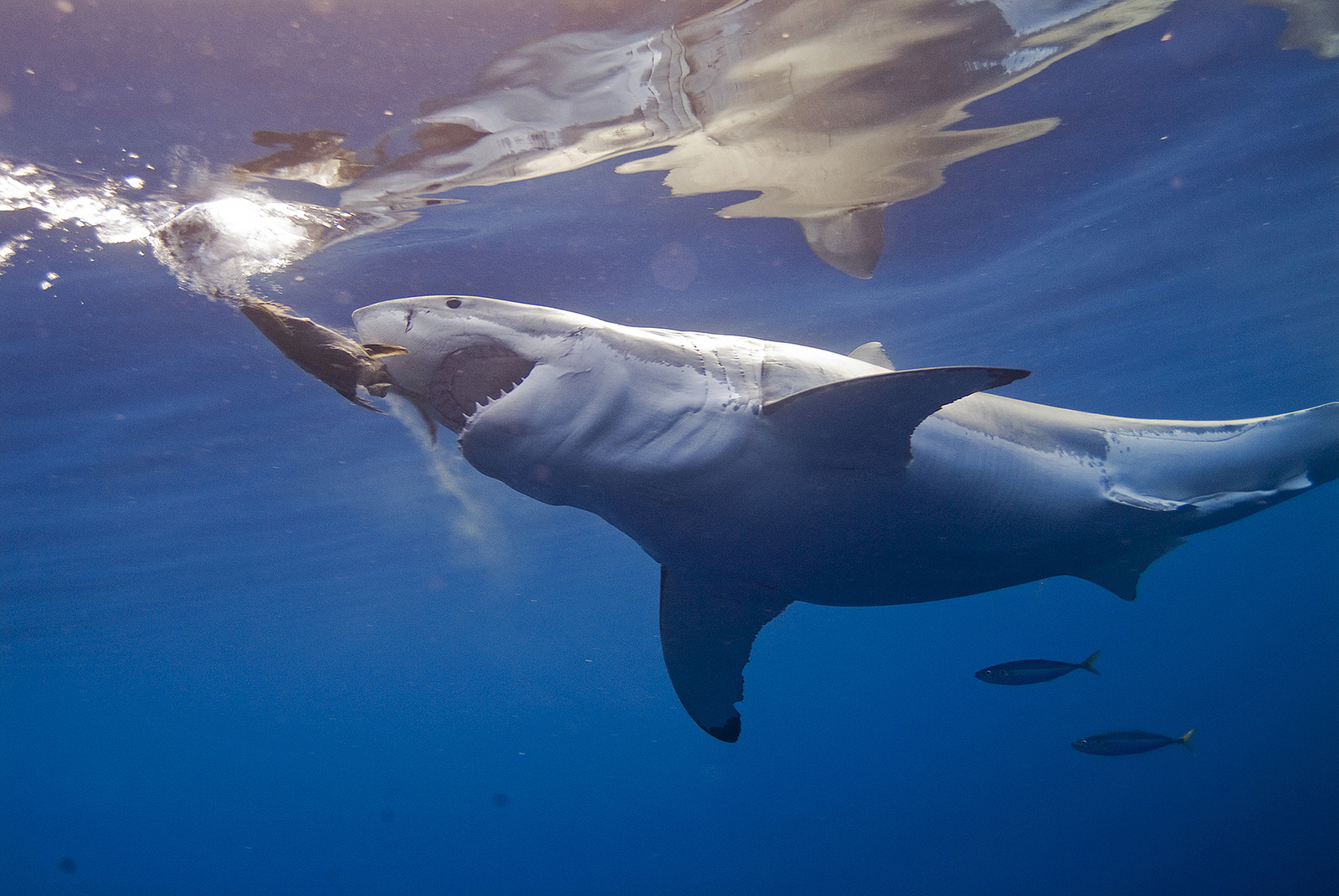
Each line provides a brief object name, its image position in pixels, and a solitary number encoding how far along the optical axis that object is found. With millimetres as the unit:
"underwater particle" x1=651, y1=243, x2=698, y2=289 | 10836
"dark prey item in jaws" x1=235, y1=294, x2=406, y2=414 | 2740
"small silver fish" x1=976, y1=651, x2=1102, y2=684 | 8750
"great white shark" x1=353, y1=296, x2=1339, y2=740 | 2881
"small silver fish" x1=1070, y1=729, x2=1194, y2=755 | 9578
